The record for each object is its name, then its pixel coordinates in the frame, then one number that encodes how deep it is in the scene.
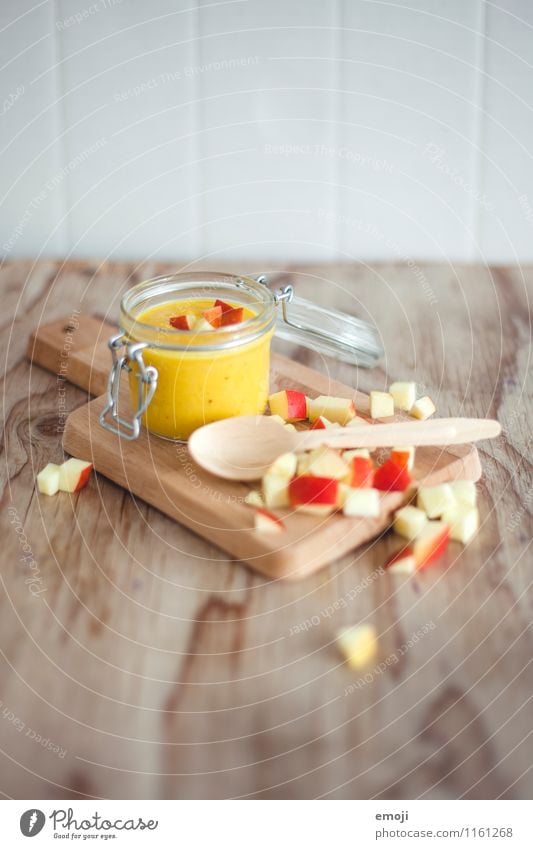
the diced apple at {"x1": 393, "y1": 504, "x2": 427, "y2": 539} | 0.83
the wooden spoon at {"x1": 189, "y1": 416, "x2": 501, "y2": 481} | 0.89
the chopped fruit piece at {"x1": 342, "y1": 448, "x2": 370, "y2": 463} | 0.87
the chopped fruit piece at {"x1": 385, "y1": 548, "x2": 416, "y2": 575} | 0.81
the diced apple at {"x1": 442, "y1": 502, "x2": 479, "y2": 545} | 0.84
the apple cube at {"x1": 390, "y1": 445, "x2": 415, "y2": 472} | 0.89
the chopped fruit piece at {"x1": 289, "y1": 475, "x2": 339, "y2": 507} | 0.82
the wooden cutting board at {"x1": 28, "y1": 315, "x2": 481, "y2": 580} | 0.81
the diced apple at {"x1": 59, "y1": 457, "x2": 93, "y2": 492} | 0.92
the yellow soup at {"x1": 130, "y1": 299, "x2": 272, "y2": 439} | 0.91
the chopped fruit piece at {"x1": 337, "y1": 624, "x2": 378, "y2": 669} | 0.72
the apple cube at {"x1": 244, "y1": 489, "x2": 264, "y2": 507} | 0.85
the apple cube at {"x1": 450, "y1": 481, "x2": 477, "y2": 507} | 0.87
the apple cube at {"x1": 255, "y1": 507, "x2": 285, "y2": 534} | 0.81
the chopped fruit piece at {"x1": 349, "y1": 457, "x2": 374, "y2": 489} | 0.86
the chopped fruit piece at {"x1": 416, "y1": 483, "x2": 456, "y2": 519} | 0.85
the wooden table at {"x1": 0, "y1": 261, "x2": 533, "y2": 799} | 0.64
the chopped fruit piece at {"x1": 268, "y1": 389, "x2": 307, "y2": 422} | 0.99
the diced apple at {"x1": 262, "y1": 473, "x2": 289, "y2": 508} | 0.84
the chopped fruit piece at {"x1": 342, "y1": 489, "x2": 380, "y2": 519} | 0.83
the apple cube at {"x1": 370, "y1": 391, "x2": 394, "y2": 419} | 1.00
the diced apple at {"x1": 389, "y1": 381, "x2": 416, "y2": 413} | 1.03
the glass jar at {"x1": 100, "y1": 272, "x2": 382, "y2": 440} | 0.90
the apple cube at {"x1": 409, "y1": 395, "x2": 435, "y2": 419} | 1.02
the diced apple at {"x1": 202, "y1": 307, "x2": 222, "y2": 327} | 0.96
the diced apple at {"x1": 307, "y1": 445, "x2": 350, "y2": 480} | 0.84
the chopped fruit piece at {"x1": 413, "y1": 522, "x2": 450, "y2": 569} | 0.81
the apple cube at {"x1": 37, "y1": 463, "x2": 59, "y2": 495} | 0.92
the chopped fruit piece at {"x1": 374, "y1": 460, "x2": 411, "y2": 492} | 0.87
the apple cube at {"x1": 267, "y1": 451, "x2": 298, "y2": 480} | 0.85
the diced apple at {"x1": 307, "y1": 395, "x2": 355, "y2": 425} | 0.98
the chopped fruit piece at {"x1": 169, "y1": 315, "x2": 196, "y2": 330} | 0.95
